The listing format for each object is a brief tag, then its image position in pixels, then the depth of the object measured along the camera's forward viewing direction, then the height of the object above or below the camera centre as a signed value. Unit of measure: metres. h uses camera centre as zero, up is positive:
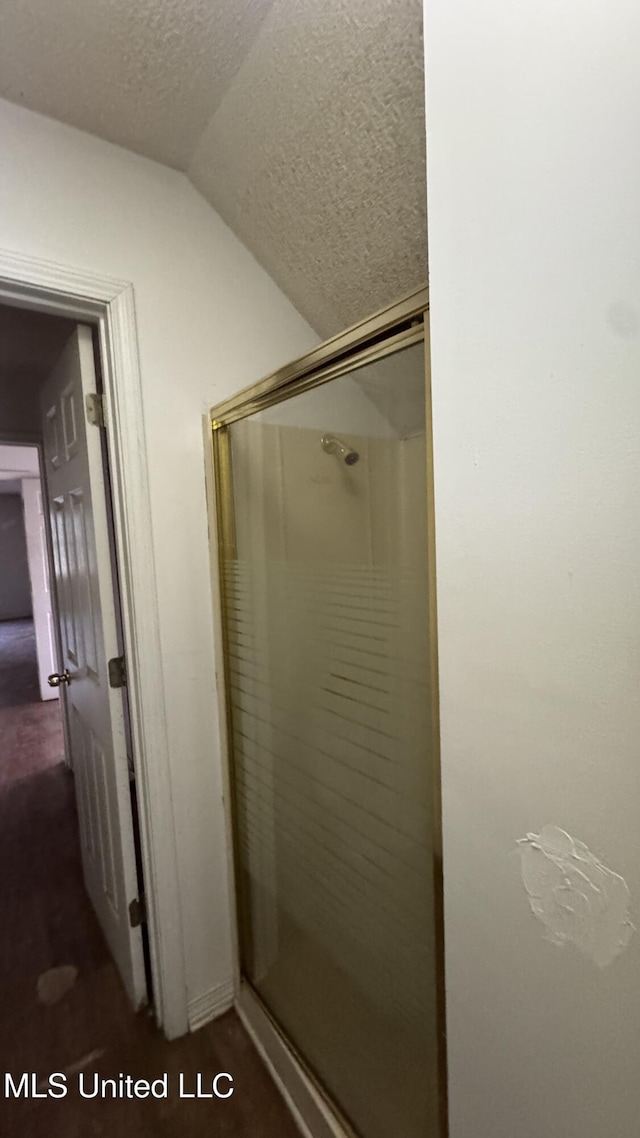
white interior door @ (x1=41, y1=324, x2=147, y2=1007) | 1.38 -0.35
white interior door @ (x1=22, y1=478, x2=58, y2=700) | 4.43 -0.38
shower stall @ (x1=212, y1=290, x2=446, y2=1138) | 0.87 -0.43
